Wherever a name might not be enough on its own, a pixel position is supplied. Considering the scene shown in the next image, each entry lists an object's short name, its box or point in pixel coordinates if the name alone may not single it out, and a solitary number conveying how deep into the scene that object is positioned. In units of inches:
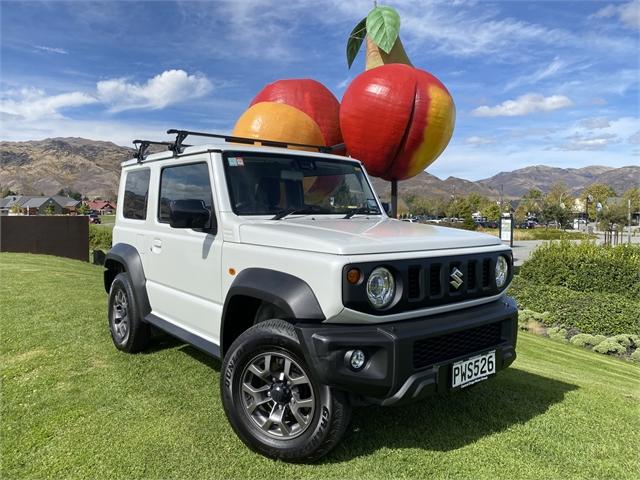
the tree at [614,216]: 1505.9
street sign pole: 732.7
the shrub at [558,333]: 369.4
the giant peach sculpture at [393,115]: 364.5
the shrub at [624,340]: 352.5
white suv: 112.4
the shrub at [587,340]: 357.4
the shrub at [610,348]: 342.6
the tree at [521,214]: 2824.8
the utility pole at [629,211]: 1485.0
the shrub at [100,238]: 872.9
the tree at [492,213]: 2674.7
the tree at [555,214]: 2447.1
